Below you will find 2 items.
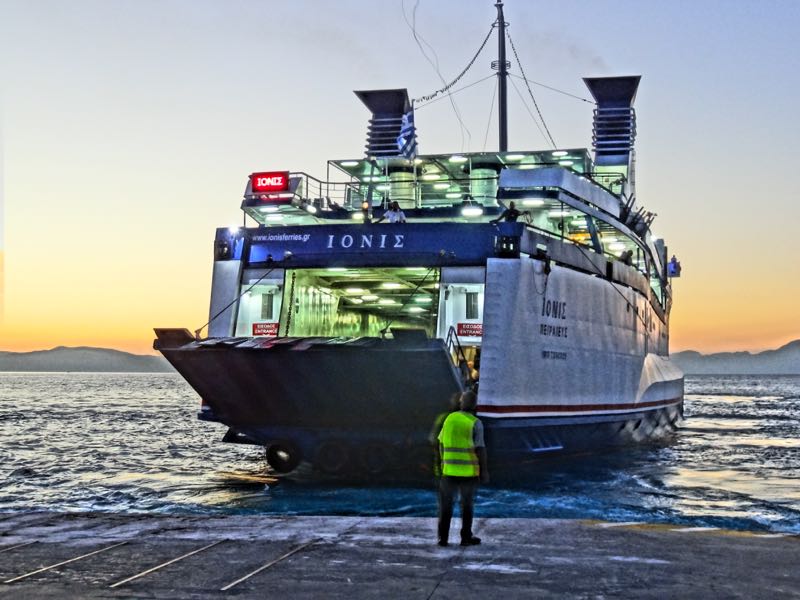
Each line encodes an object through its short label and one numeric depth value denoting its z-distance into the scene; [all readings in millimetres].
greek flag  23438
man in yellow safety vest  9570
